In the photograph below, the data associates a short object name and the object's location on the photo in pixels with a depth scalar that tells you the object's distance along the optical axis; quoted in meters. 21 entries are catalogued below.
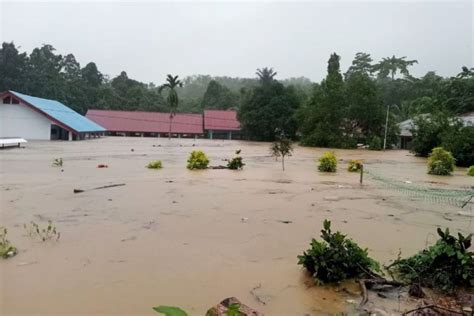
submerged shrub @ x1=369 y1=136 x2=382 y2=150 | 35.03
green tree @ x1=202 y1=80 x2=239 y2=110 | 64.50
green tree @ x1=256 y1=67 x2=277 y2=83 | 60.75
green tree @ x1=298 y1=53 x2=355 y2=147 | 37.22
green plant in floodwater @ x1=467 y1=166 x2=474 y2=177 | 17.89
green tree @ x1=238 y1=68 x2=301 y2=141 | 45.16
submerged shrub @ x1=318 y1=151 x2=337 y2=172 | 17.08
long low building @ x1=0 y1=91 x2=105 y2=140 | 36.16
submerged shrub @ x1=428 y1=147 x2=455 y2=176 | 17.42
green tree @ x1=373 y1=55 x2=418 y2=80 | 63.98
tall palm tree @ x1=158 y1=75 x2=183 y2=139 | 49.72
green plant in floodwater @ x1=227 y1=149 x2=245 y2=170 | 16.77
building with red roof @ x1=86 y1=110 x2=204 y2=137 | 50.38
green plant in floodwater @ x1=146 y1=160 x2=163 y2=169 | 16.45
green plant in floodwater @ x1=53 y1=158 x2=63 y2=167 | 16.47
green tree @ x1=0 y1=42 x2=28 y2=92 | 46.97
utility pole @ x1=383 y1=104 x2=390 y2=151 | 35.34
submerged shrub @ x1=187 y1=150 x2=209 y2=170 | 16.67
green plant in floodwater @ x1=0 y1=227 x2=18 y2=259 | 5.07
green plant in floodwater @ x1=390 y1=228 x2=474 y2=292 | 4.48
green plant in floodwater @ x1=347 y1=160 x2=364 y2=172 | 17.10
